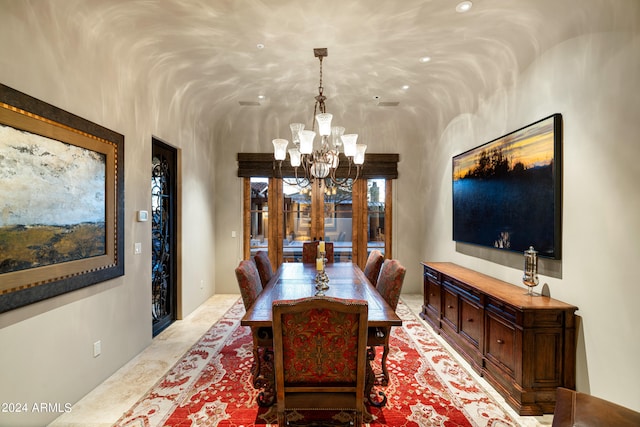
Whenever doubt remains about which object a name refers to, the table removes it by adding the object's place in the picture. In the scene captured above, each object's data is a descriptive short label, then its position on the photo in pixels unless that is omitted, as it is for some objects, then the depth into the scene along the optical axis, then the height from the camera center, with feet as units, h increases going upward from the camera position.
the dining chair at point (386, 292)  7.75 -2.29
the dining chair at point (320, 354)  5.36 -2.50
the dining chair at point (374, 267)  11.78 -2.08
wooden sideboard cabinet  7.44 -3.32
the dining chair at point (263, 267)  11.64 -2.01
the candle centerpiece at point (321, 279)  8.95 -2.05
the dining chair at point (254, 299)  7.73 -2.36
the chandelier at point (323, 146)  9.38 +2.12
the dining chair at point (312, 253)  14.96 -1.92
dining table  6.86 -2.26
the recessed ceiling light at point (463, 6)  8.03 +5.25
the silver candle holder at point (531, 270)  8.36 -1.55
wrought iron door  12.70 -0.99
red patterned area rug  7.13 -4.66
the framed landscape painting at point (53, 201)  6.09 +0.26
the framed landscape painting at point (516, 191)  8.14 +0.64
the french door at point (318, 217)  18.79 -0.29
